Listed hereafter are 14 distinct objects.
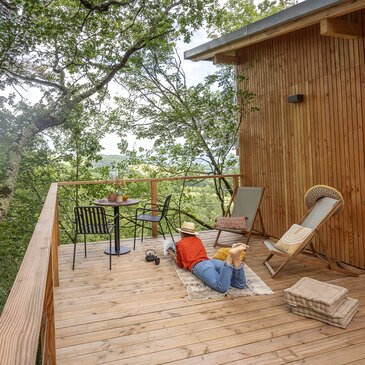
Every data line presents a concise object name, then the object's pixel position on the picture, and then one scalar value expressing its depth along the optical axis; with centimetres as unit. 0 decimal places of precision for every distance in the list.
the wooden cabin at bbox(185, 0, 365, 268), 387
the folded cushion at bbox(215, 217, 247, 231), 482
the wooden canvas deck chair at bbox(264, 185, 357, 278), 368
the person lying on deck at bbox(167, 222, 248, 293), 328
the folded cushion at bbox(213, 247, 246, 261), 386
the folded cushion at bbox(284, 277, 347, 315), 272
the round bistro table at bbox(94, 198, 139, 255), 467
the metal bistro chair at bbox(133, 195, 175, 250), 483
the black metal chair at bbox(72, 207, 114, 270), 414
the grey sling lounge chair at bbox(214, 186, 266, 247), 495
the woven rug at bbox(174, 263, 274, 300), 329
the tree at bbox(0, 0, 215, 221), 725
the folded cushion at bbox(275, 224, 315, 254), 371
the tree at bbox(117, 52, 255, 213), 683
